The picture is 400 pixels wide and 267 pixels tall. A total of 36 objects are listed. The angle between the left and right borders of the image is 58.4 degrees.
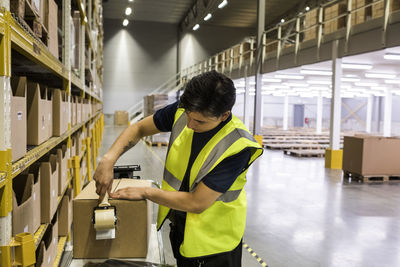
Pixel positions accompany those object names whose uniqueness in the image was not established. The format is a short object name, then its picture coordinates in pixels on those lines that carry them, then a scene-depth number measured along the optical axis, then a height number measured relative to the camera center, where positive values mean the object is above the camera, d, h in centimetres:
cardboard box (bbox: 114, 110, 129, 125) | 2441 -60
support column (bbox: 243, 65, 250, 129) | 1496 +57
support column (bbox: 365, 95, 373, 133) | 2255 +8
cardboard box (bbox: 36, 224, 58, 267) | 248 -107
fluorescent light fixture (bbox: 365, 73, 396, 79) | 1249 +141
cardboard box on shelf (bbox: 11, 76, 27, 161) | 174 -6
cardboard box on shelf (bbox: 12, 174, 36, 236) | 183 -55
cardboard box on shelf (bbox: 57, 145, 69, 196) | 313 -58
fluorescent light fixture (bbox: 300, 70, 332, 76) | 1228 +143
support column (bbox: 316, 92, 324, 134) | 2131 -29
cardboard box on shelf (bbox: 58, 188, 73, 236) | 359 -111
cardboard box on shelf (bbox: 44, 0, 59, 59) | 273 +65
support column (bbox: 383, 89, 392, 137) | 1793 +14
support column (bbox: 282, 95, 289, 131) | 2320 -11
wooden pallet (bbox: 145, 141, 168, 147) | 1387 -137
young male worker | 158 -30
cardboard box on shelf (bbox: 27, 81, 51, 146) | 227 -5
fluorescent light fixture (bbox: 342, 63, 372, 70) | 1036 +141
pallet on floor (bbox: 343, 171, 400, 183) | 817 -149
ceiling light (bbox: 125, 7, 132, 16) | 2102 +585
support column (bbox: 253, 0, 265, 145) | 1297 +209
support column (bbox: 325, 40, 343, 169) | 888 -14
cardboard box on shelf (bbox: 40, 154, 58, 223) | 251 -60
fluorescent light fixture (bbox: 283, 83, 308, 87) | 1758 +141
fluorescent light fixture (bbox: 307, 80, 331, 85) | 1601 +142
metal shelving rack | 143 -17
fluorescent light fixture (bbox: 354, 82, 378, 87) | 1628 +142
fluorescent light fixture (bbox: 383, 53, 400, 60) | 854 +142
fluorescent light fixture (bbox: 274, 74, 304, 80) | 1385 +143
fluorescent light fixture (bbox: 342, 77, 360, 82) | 1446 +142
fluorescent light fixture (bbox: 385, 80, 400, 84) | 1502 +142
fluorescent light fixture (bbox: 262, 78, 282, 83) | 1579 +144
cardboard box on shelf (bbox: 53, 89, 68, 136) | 292 -5
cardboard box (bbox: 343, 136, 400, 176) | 814 -95
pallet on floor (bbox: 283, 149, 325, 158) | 1213 -138
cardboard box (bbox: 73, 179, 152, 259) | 193 -68
